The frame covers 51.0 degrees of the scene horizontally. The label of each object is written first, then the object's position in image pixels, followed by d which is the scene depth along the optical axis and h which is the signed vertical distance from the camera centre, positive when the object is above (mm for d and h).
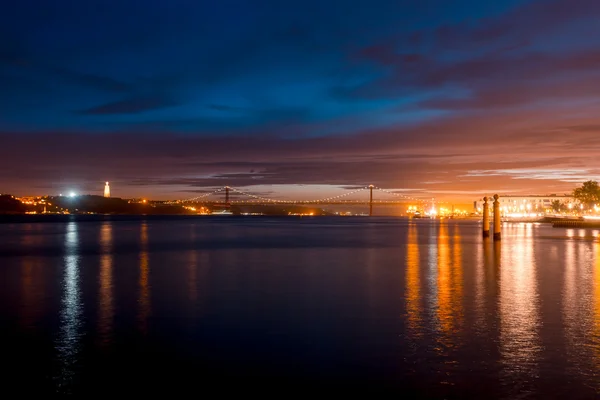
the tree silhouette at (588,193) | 122250 +2616
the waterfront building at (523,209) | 184625 -561
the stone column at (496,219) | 43094 -852
